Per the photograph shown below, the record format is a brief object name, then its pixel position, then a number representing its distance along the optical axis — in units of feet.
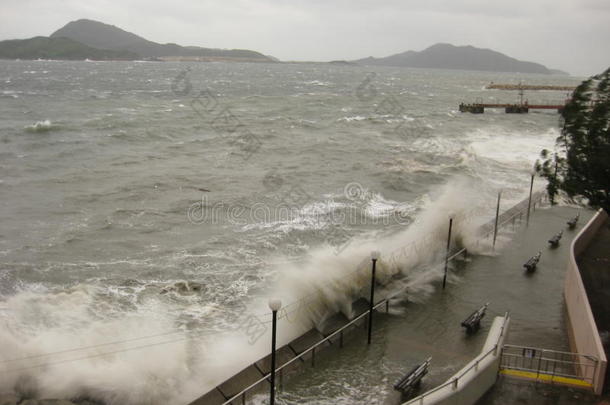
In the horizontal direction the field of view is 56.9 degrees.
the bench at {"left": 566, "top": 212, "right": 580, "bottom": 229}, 85.61
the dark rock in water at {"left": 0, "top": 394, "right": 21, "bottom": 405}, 42.88
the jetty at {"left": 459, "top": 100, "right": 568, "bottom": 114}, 286.87
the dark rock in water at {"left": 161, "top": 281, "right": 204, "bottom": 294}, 66.08
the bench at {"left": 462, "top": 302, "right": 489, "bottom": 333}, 52.65
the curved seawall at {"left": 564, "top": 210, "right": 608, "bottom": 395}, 38.88
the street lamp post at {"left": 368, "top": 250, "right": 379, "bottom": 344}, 47.10
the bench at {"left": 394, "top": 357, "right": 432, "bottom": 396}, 42.34
